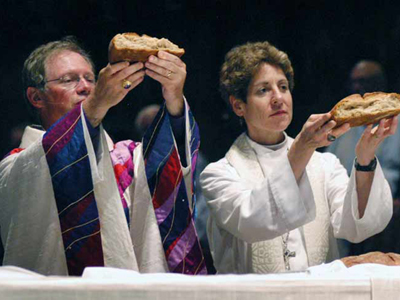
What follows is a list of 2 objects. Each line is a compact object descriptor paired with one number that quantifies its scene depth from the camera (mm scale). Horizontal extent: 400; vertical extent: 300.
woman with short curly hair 5898
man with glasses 5711
